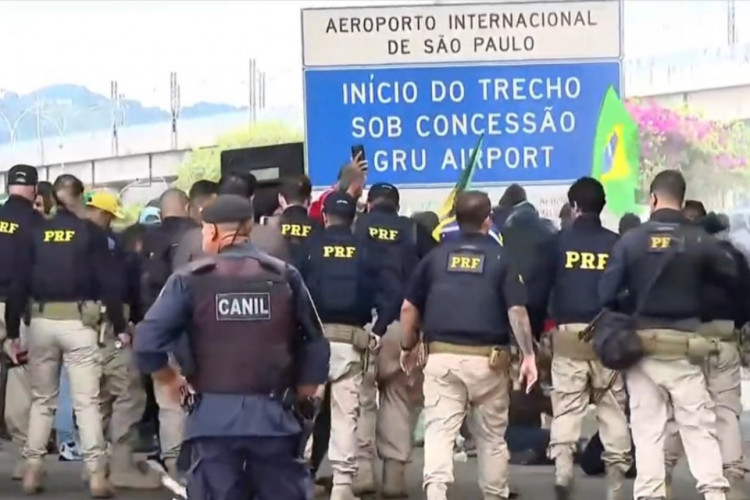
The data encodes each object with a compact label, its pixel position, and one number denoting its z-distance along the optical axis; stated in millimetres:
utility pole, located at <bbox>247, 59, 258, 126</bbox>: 28422
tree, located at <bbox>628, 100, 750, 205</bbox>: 50406
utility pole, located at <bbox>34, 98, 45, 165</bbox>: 26219
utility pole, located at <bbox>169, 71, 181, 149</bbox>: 29350
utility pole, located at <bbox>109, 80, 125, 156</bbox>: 28328
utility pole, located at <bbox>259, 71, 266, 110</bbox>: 29253
